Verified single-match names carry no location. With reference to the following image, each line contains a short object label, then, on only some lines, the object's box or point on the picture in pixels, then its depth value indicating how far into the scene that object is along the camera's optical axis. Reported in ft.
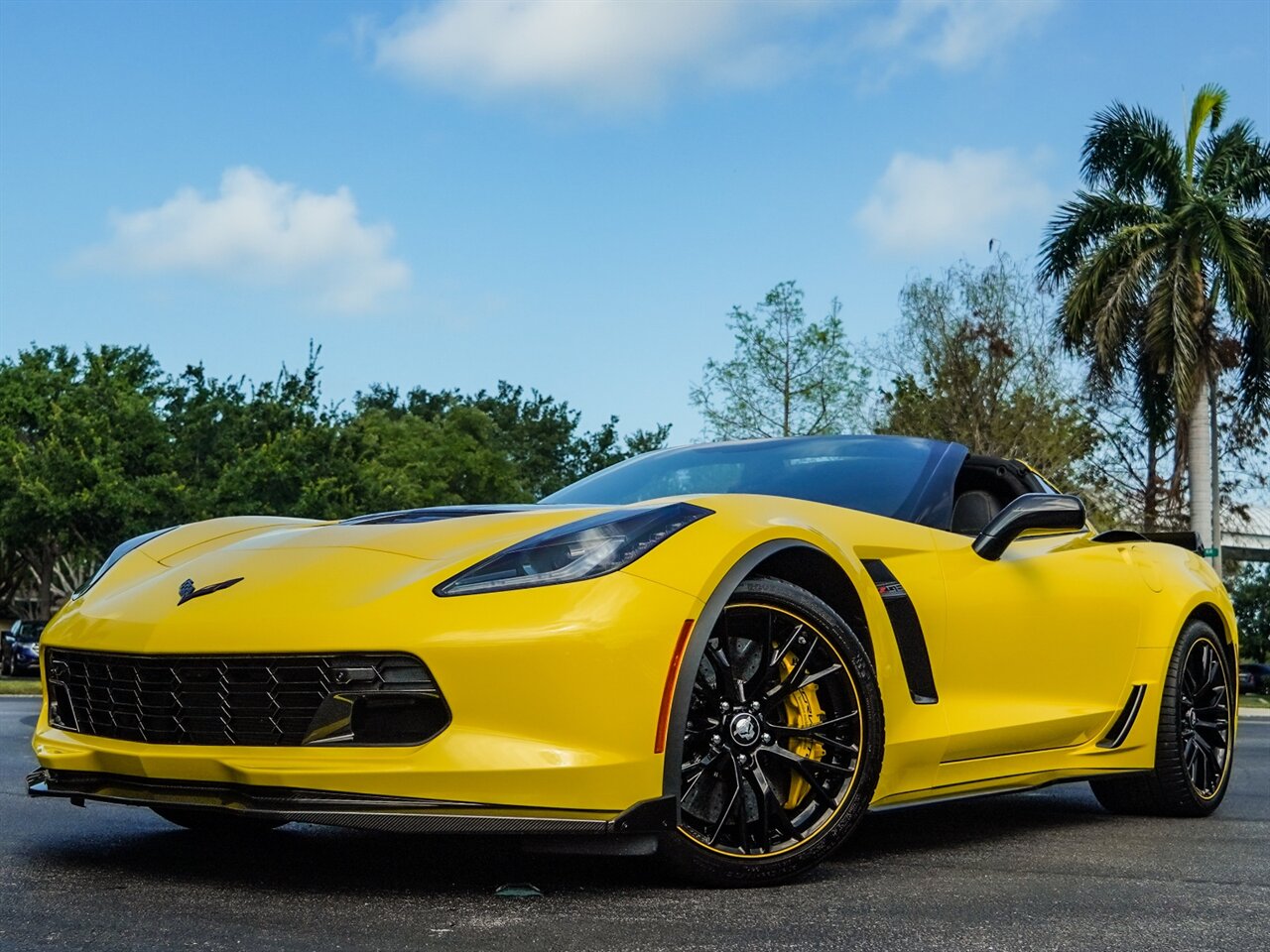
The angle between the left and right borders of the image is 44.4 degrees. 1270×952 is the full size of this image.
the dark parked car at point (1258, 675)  119.24
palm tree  95.55
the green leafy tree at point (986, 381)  105.70
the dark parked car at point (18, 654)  114.42
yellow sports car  11.64
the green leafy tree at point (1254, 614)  163.32
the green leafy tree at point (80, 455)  127.03
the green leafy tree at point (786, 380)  110.01
